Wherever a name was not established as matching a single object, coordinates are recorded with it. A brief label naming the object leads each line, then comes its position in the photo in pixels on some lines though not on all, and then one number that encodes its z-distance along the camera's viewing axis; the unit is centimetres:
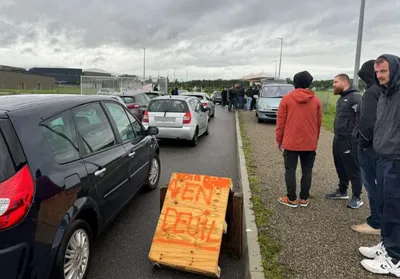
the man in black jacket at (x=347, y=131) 433
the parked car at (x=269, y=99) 1448
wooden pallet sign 298
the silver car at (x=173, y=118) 929
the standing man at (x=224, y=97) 2741
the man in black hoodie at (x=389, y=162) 279
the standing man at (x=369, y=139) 347
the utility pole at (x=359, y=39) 1215
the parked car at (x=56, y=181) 212
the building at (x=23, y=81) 6881
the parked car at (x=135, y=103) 1308
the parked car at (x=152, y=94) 1847
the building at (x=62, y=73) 8452
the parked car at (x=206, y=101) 1789
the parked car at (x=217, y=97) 3606
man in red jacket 423
